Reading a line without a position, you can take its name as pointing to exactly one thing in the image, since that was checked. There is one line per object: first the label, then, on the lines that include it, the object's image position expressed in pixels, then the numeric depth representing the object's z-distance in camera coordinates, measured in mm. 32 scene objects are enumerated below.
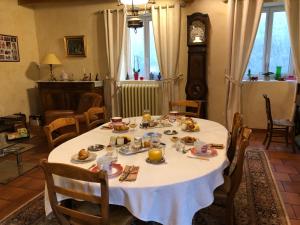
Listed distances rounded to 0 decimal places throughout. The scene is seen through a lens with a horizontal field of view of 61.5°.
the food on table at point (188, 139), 1829
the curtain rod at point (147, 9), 4266
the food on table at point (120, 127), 2195
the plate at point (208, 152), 1602
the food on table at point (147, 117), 2433
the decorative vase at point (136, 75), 4883
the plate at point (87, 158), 1554
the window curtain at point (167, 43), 4289
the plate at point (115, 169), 1372
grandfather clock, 4105
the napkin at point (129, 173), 1328
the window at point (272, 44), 4105
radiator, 4629
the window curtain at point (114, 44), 4574
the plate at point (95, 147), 1750
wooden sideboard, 4762
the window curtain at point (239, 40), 3896
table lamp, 4883
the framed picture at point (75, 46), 4996
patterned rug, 2025
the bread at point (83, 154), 1563
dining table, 1263
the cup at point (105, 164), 1385
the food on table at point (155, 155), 1517
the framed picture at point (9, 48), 4660
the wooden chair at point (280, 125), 3426
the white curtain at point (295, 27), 3725
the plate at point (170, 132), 2082
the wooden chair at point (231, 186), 1589
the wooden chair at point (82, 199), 1176
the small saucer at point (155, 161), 1510
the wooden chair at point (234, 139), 2055
